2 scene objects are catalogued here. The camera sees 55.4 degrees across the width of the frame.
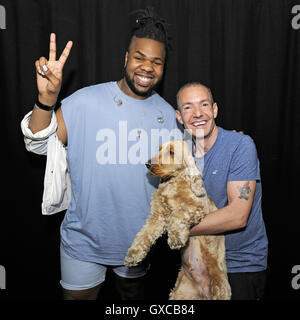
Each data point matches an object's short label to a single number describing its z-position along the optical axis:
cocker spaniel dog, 1.38
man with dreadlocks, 1.53
